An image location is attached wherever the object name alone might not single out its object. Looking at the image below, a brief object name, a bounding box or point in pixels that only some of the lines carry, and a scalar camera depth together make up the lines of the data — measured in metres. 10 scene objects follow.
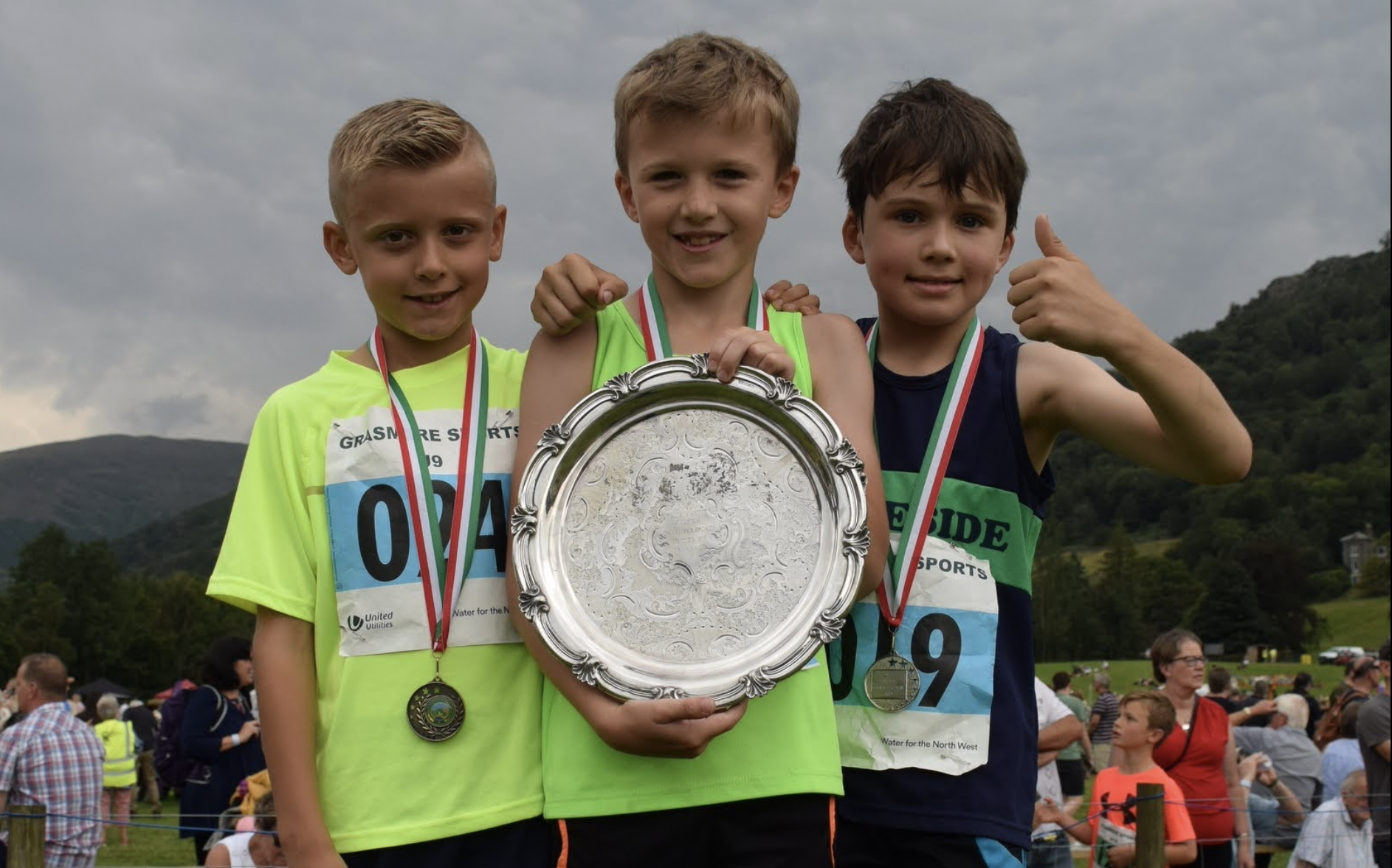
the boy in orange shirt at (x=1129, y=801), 7.77
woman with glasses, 8.93
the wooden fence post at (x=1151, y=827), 7.18
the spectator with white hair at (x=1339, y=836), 9.52
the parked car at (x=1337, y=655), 83.71
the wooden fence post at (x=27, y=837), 6.84
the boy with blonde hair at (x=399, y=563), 2.77
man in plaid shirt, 10.14
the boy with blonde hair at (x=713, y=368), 2.56
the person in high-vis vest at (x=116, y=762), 18.27
